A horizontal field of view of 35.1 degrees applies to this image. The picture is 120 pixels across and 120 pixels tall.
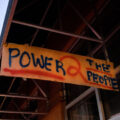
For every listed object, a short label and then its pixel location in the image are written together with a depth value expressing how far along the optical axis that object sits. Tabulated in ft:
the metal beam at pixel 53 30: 11.50
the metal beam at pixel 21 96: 21.03
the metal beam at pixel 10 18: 9.33
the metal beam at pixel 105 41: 13.97
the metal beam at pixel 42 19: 15.73
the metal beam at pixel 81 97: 15.51
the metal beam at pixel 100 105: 13.64
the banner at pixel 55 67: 10.36
